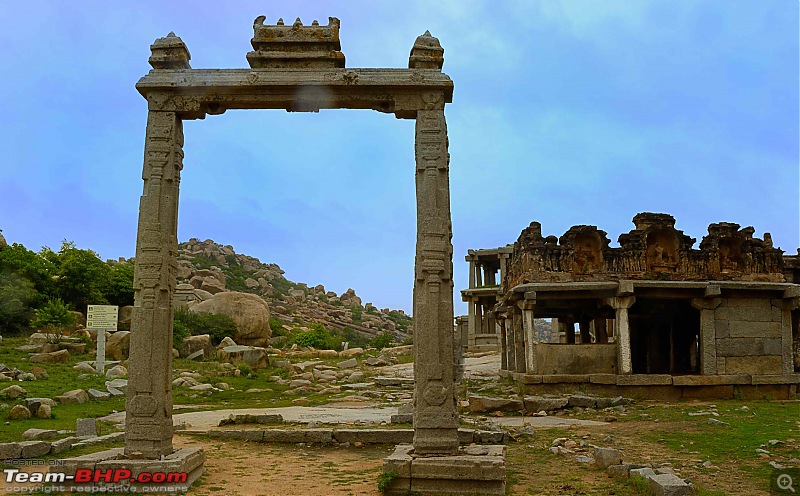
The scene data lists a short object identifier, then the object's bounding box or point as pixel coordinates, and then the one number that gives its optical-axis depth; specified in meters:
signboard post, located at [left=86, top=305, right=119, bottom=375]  19.04
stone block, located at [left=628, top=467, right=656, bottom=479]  6.62
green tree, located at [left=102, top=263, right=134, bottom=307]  30.55
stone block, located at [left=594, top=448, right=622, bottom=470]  7.61
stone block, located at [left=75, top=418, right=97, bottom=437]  9.90
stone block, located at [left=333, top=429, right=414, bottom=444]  9.94
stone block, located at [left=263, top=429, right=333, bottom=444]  10.01
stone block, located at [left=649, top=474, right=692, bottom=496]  5.85
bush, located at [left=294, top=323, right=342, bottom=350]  36.69
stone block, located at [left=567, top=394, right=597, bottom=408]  14.24
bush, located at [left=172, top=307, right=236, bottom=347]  30.58
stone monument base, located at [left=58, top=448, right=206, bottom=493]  6.71
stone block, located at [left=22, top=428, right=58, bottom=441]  9.38
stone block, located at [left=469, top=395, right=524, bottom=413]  13.57
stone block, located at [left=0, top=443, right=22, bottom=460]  8.02
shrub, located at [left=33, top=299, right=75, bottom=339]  22.05
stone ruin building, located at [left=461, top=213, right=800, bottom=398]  16.09
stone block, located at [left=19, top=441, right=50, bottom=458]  8.15
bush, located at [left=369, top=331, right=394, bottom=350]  41.64
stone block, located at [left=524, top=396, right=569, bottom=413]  13.77
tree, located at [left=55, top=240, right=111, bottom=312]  29.73
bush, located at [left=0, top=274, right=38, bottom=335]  25.34
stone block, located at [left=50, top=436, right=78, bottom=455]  8.57
